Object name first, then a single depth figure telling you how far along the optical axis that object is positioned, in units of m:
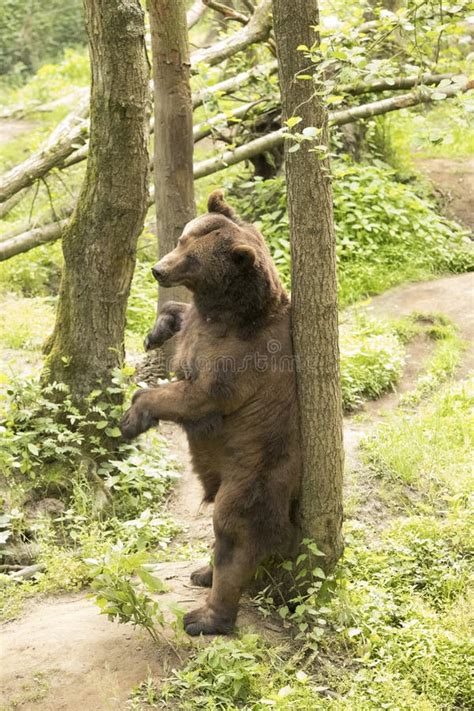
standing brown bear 10.41
